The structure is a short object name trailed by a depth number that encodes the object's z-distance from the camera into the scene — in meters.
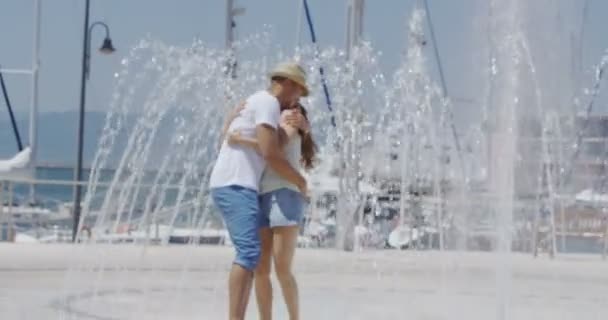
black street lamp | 21.14
